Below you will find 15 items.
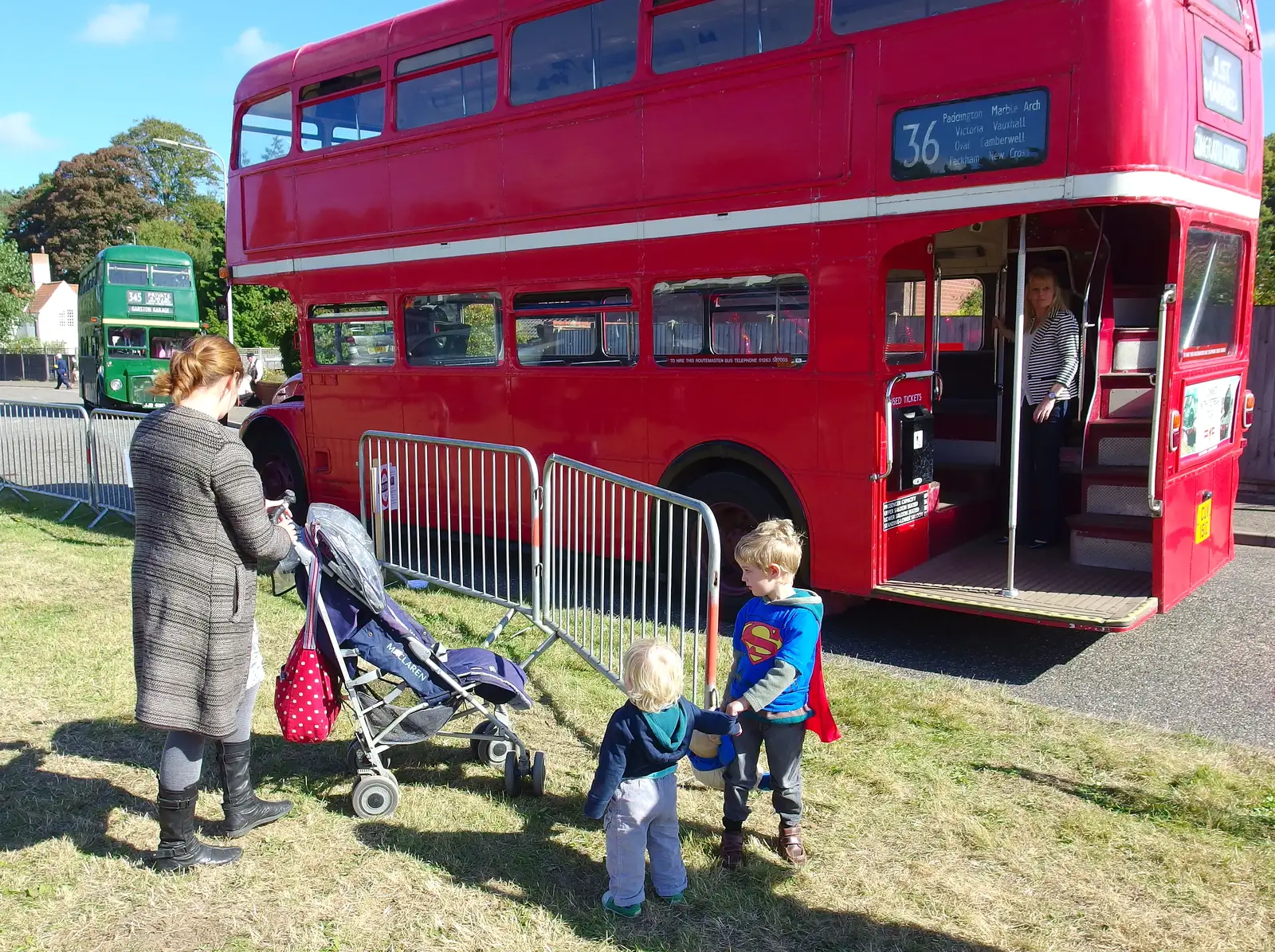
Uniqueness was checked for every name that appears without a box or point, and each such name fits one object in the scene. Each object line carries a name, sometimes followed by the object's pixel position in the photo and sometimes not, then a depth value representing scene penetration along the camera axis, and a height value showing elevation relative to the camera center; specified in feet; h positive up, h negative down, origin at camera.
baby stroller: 13.17 -4.01
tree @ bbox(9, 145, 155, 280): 223.71 +38.29
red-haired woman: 11.14 -2.07
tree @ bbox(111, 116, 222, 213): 230.48 +49.21
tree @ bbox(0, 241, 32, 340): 165.17 +15.74
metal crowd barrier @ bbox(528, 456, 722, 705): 15.21 -3.81
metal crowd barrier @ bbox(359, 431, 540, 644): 23.00 -3.57
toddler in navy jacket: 10.56 -4.22
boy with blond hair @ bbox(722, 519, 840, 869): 11.33 -3.57
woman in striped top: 21.59 -0.62
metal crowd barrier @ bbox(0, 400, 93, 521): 35.29 -2.77
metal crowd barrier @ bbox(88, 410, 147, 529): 33.12 -2.86
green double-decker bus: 94.43 +5.66
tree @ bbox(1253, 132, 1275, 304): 70.54 +10.25
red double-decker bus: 17.42 +2.70
